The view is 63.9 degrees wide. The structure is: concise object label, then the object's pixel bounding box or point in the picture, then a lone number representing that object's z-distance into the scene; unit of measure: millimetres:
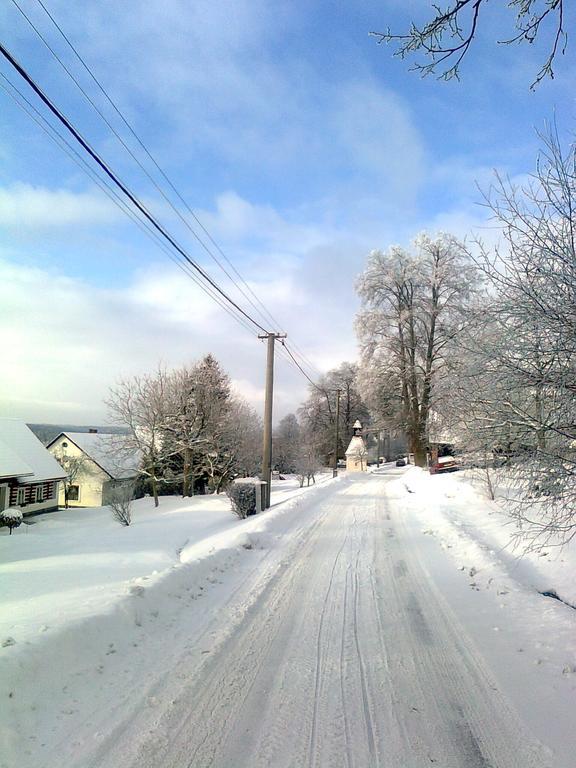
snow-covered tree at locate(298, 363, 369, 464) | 60062
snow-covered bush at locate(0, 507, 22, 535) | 21312
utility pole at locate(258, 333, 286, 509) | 16609
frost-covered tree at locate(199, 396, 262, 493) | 30516
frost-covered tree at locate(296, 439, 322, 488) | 31875
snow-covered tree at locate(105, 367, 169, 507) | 29109
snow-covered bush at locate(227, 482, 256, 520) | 14719
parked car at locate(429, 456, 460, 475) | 23708
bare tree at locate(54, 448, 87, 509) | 37406
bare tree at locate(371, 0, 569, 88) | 3084
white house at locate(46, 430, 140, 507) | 36719
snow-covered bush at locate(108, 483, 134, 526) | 18047
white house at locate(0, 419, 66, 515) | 25688
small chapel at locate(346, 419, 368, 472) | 46062
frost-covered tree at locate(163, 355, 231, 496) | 29406
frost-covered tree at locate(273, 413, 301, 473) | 45806
